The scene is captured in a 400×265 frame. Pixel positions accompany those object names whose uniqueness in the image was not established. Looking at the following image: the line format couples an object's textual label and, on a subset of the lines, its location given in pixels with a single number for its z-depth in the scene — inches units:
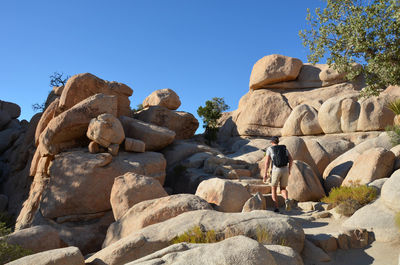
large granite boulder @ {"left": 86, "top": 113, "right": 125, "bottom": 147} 618.2
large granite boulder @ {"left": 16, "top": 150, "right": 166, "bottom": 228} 565.0
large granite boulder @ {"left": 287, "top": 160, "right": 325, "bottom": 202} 466.6
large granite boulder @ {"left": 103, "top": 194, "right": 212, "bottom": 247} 320.8
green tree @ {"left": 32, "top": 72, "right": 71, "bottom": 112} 1513.3
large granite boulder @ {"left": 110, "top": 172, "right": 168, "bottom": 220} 412.5
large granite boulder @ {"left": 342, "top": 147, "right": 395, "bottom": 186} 446.6
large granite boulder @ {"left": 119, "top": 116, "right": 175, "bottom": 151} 759.1
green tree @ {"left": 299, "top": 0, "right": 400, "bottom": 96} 452.1
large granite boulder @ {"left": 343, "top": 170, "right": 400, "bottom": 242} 287.7
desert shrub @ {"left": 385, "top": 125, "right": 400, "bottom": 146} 573.2
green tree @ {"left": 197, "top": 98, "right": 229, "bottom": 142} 1088.6
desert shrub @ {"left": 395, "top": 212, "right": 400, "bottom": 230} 275.3
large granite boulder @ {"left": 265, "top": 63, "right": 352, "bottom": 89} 1024.9
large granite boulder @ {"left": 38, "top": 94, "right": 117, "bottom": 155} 642.8
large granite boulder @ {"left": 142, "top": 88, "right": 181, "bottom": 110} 1009.5
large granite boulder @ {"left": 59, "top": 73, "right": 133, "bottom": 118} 737.0
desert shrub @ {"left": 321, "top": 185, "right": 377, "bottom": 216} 365.1
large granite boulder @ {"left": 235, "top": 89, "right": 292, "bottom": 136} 1019.9
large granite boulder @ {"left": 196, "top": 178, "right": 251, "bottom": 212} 394.9
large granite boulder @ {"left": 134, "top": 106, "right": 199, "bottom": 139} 925.4
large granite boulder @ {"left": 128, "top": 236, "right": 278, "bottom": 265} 162.7
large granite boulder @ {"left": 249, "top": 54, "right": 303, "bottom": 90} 1058.1
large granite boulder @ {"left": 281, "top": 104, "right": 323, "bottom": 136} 869.2
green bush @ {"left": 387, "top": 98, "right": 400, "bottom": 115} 692.4
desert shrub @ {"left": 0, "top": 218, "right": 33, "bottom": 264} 277.7
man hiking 422.0
